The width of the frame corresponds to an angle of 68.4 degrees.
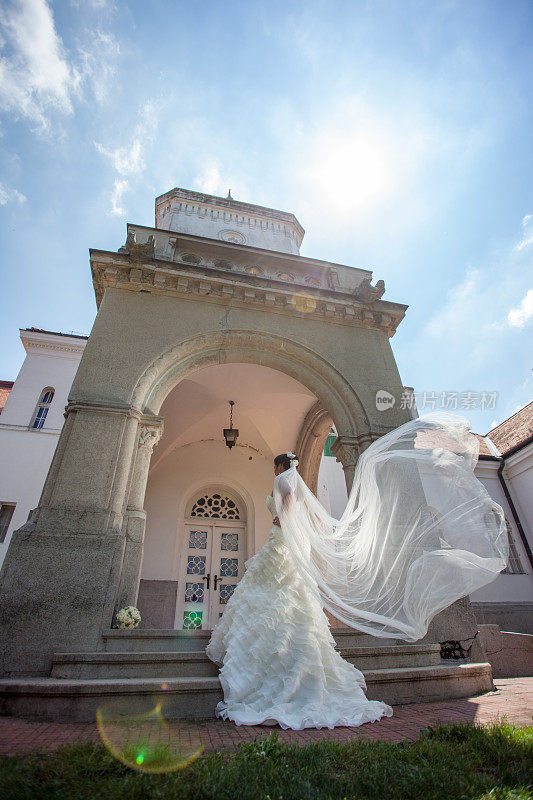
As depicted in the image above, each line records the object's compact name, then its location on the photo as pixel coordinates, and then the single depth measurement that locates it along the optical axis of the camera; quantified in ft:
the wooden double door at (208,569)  30.99
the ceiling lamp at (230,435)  31.17
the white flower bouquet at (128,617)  14.17
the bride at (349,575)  10.75
